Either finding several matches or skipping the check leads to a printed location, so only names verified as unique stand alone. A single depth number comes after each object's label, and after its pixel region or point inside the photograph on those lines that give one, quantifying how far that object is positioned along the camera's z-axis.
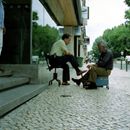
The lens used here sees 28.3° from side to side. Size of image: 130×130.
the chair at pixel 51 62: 7.74
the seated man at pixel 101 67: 7.27
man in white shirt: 7.76
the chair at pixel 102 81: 7.42
